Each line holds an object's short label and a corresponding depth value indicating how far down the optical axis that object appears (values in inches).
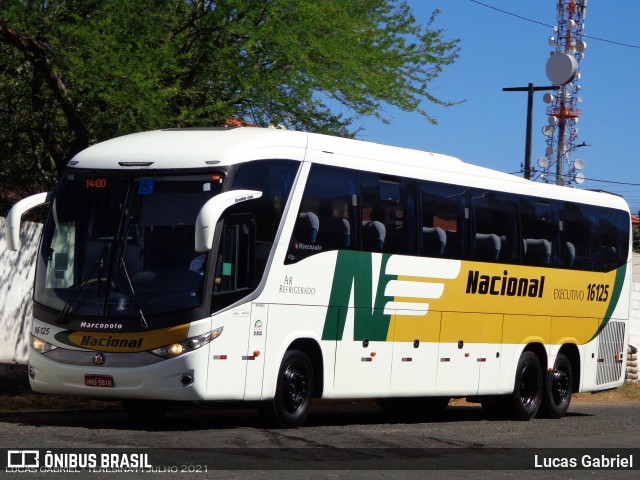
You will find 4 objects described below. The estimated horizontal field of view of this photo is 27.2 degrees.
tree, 777.6
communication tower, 1663.4
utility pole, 1637.6
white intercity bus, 571.8
